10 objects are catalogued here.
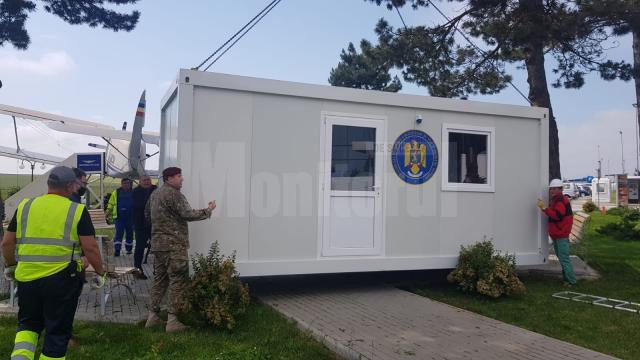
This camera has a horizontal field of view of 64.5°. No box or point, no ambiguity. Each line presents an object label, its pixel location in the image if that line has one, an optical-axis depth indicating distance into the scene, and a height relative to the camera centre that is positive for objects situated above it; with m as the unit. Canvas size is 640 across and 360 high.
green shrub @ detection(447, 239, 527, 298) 7.04 -1.01
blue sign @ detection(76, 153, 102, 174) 18.36 +1.25
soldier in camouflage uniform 5.33 -0.49
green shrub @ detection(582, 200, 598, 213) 24.76 -0.17
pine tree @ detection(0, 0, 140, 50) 12.61 +4.71
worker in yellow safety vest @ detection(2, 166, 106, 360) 3.61 -0.49
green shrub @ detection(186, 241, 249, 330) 5.36 -1.05
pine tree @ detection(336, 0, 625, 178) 11.12 +3.91
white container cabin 6.38 +0.39
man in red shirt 8.01 -0.31
